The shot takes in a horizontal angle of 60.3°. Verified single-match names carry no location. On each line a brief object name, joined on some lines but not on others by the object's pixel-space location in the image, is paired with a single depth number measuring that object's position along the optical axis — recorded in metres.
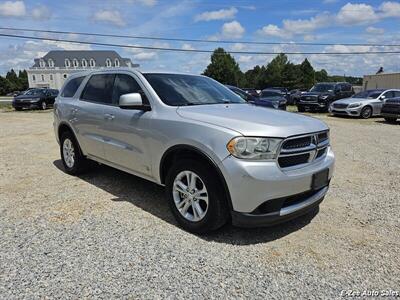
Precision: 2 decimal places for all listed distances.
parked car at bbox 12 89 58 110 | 24.25
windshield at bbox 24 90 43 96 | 24.96
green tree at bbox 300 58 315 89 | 72.75
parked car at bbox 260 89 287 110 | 17.80
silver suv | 3.19
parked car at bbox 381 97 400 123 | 15.30
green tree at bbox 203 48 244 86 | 68.88
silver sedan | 17.98
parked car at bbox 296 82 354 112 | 21.23
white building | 97.88
